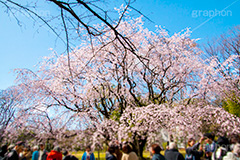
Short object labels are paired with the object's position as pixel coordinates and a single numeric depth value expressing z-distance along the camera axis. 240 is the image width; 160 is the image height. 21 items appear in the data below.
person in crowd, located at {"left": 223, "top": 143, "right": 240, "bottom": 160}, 3.10
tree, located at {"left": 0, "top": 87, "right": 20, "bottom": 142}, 17.53
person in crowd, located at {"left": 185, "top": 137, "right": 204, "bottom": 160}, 4.41
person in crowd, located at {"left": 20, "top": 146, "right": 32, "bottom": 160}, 4.88
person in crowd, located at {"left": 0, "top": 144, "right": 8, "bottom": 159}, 3.65
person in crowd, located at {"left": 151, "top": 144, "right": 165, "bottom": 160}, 2.95
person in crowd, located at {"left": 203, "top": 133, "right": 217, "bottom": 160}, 4.41
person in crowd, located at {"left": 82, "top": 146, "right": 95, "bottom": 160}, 5.23
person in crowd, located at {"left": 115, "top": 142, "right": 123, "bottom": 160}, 4.60
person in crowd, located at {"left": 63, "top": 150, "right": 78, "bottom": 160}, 4.58
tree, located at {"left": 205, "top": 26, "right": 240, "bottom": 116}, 8.56
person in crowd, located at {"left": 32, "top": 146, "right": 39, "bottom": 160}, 5.18
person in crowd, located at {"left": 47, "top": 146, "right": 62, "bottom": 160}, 4.38
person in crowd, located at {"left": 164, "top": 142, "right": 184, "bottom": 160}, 3.29
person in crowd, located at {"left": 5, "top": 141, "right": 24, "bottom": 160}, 3.69
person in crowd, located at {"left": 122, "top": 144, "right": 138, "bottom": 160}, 3.50
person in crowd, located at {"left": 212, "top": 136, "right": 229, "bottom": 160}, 3.68
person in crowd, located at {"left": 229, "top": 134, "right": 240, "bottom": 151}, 3.35
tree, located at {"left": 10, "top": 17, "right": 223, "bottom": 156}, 7.59
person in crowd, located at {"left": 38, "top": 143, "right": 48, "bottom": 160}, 5.40
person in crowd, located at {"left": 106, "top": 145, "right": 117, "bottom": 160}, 3.64
